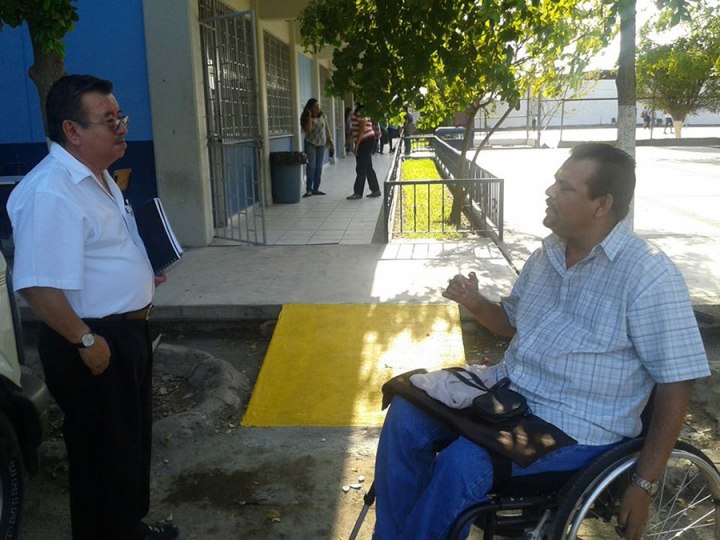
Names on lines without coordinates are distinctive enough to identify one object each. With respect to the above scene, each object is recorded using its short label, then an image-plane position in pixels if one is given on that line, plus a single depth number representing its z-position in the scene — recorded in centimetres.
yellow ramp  421
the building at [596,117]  5147
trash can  1177
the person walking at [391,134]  2827
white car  263
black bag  231
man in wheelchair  215
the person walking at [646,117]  3936
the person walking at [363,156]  1196
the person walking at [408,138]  2471
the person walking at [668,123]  4712
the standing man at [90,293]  225
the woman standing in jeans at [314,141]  1262
